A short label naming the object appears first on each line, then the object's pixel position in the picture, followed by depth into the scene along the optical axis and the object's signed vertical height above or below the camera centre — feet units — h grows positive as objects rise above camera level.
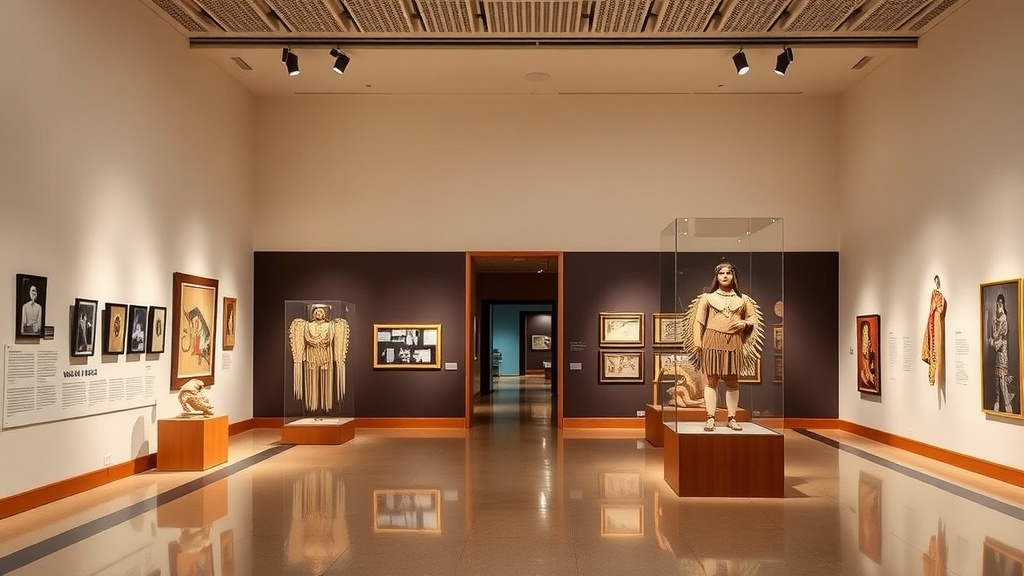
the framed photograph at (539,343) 126.21 -0.97
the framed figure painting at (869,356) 44.73 -1.02
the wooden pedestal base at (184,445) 34.32 -4.43
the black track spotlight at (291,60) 41.39 +13.45
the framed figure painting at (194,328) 39.32 +0.35
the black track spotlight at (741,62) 40.88 +13.30
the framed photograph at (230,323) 46.02 +0.69
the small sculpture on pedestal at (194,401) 35.24 -2.72
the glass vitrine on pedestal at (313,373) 42.34 -1.87
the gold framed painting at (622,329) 49.98 +0.45
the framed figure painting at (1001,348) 31.09 -0.39
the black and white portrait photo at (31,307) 26.73 +0.92
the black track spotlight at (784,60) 40.65 +13.37
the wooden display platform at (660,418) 29.04 -3.76
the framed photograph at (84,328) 29.99 +0.26
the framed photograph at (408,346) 50.24 -0.58
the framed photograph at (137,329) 34.45 +0.27
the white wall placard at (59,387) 26.61 -1.85
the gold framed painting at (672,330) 30.35 +0.25
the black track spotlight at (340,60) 41.47 +13.49
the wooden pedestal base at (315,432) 42.01 -4.79
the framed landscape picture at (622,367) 49.90 -1.78
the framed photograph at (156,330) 36.40 +0.24
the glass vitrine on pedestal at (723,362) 28.48 -0.65
